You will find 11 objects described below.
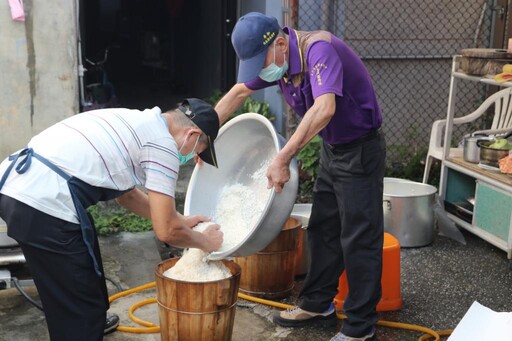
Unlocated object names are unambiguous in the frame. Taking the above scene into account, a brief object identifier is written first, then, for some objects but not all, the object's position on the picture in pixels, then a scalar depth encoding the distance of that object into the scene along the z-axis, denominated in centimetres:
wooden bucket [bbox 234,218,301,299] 446
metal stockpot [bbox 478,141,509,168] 544
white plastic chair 619
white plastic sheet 238
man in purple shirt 346
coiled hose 405
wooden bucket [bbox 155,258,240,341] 351
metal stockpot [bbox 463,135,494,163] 579
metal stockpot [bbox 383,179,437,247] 542
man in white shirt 283
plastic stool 434
